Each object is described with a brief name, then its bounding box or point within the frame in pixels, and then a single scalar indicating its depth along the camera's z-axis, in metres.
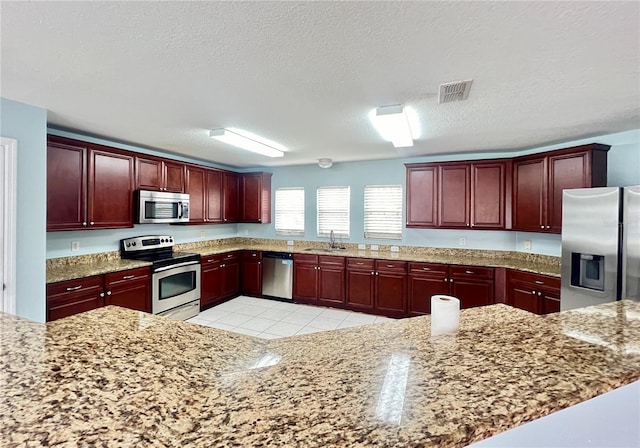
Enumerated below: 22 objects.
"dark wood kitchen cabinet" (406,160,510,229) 4.29
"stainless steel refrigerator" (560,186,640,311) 2.70
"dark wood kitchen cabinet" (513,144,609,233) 3.41
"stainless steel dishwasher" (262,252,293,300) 5.25
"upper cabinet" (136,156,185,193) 4.14
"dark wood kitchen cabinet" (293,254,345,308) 4.90
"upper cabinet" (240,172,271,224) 5.87
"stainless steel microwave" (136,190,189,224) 4.04
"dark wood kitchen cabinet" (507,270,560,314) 3.44
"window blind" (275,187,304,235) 5.92
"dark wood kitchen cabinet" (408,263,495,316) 4.05
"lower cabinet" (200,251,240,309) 4.80
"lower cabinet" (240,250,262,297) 5.48
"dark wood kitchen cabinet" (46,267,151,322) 2.92
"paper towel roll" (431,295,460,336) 1.24
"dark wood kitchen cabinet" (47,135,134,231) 3.18
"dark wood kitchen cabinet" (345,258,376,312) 4.67
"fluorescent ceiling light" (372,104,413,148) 2.56
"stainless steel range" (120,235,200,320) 3.98
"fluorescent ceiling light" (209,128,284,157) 3.35
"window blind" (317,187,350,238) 5.55
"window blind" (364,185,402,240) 5.16
